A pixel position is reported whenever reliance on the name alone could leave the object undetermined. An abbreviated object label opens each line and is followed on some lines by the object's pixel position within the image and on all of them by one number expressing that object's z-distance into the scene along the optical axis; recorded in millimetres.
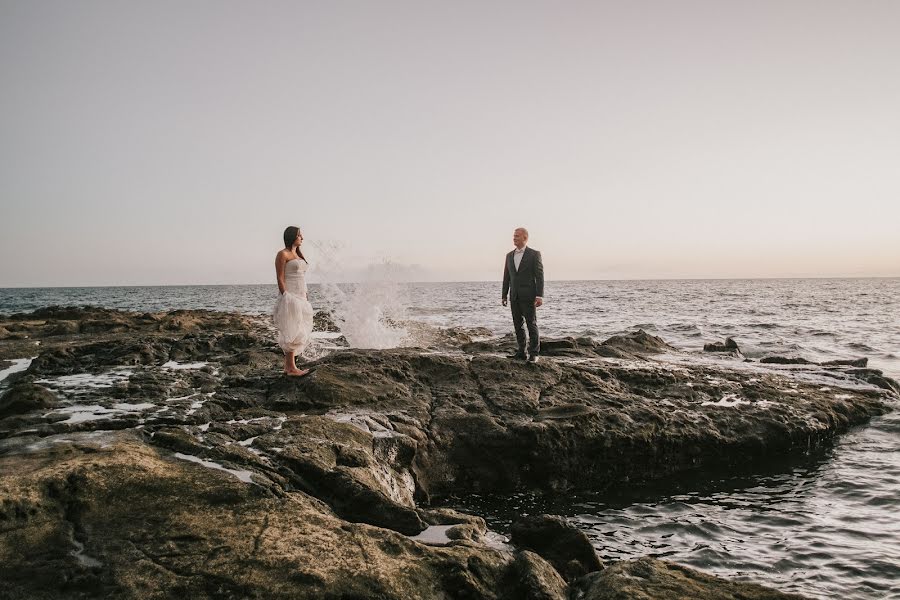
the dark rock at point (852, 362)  14053
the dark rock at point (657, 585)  3332
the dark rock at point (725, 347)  16531
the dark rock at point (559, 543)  4324
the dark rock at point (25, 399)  6543
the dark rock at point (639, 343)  13953
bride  8383
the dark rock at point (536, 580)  3414
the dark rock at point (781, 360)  14094
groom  9953
